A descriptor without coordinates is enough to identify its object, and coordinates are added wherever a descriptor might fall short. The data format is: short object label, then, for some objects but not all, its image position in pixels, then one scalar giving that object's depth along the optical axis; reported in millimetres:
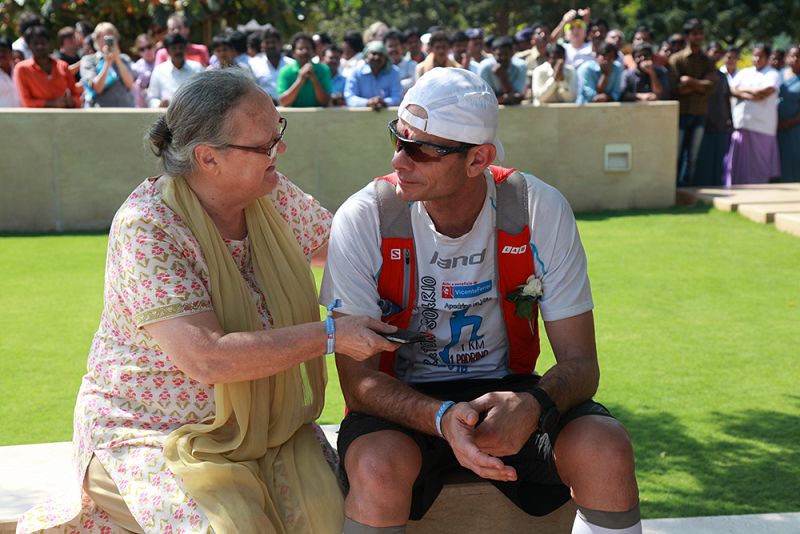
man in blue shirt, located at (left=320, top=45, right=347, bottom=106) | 13578
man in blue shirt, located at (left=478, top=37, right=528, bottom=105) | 12906
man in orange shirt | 12078
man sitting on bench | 3127
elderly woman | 3014
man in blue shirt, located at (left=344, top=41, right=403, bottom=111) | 12922
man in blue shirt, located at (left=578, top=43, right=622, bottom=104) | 13445
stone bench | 3365
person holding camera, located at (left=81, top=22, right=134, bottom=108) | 12516
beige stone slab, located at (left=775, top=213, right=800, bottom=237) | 11055
